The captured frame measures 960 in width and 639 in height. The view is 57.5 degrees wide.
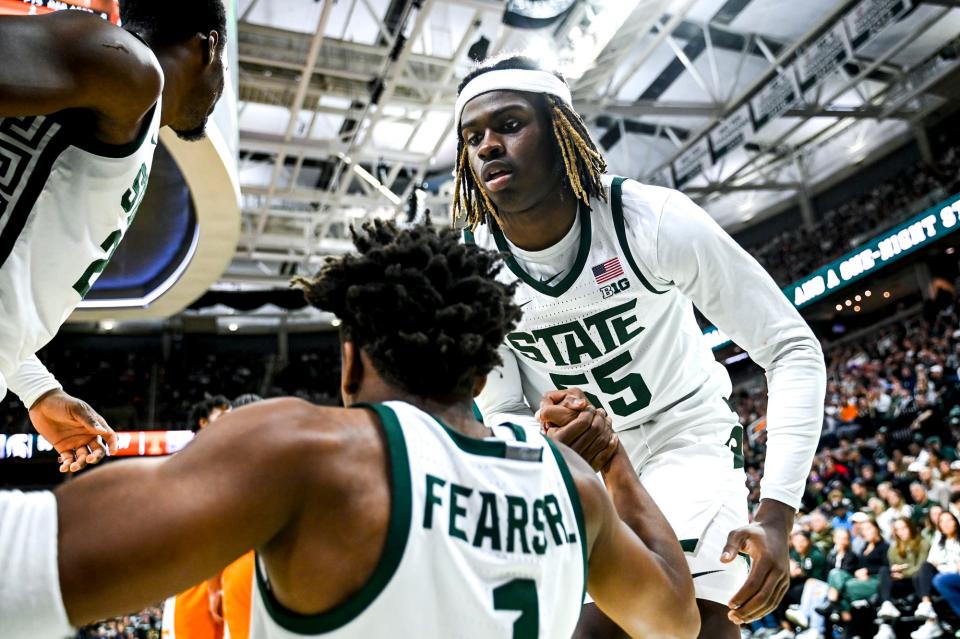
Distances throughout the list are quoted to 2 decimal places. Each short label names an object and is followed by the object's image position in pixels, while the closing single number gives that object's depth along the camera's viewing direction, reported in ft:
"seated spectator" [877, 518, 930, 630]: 25.29
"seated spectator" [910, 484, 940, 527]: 28.43
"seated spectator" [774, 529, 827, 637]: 29.60
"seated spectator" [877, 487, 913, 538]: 28.17
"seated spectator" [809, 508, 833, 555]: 31.19
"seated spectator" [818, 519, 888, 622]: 26.55
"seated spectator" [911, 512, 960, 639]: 23.03
